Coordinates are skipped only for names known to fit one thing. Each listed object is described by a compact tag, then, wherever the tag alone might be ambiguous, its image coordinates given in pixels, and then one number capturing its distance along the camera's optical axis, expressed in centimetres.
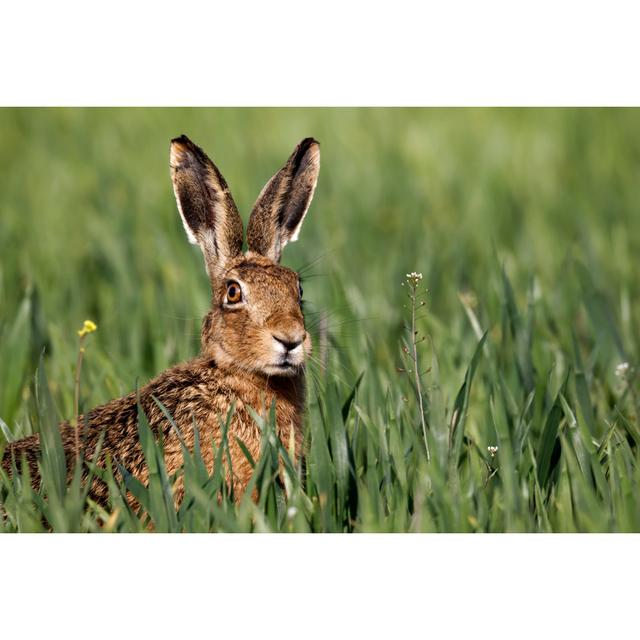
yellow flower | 792
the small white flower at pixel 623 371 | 911
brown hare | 829
